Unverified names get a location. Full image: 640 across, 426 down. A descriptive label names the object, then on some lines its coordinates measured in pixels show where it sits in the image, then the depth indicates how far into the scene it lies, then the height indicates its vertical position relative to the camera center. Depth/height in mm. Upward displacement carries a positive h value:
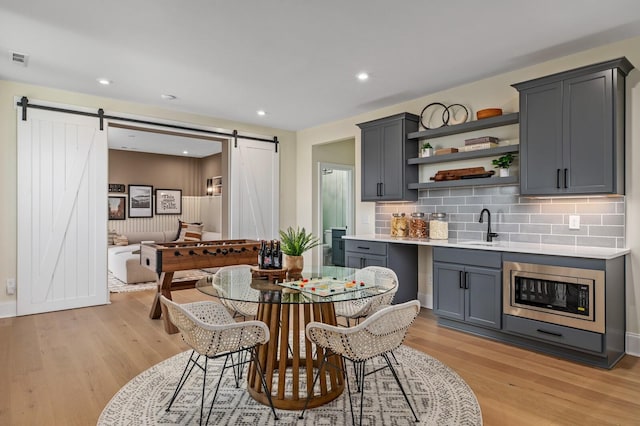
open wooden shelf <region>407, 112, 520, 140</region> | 3834 +931
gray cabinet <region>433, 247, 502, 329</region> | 3547 -701
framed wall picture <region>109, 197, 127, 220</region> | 8680 +123
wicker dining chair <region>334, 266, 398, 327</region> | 2834 -669
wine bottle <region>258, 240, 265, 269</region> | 2898 -335
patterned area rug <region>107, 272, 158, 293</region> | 5839 -1151
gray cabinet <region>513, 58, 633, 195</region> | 3088 +697
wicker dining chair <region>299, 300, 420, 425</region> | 2059 -661
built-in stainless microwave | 2963 -667
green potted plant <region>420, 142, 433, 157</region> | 4617 +755
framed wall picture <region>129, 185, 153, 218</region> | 9008 +295
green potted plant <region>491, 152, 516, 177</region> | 3879 +510
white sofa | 6301 -872
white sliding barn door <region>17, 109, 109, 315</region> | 4426 +18
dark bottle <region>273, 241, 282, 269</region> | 2908 -342
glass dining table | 2299 -671
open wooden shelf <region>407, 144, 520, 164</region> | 3801 +626
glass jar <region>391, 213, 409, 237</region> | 4816 -158
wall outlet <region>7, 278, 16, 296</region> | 4359 -815
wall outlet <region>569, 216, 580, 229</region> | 3529 -81
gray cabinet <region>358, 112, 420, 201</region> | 4715 +705
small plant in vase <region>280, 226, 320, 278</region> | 2859 -301
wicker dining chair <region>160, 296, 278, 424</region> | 2105 -682
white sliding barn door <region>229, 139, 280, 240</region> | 6133 +374
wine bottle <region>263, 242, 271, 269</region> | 2898 -349
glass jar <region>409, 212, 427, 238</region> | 4680 -155
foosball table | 3877 -473
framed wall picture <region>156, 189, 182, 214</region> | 9414 +305
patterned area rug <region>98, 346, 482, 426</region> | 2211 -1174
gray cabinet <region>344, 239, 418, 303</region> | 4574 -560
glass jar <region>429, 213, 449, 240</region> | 4453 -158
